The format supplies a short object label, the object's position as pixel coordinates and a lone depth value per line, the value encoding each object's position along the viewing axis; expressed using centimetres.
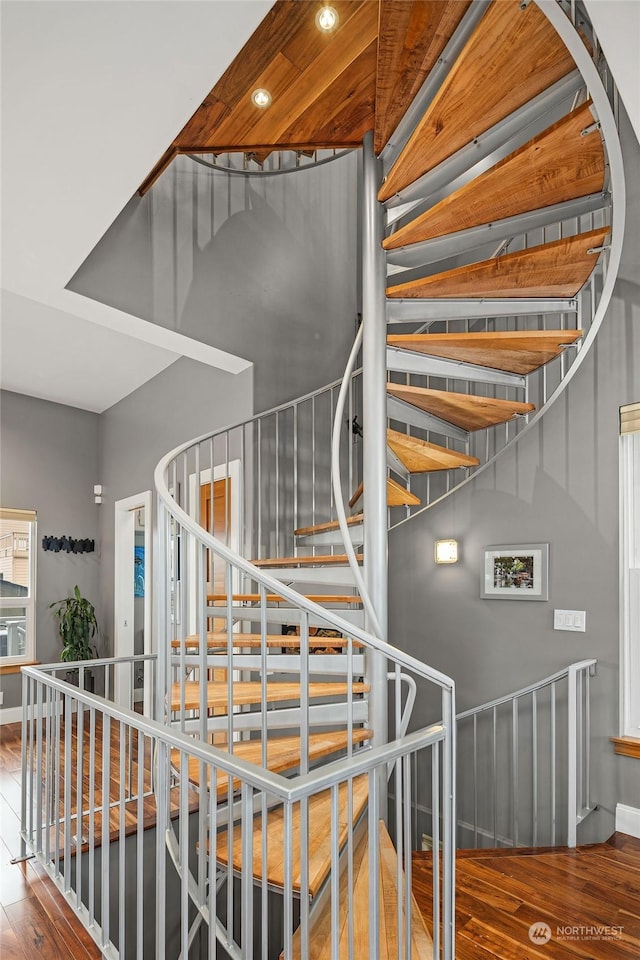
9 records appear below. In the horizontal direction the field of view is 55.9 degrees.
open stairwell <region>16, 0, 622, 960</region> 179
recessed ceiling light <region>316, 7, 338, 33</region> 258
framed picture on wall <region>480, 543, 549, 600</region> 358
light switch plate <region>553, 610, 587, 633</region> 337
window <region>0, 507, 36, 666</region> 538
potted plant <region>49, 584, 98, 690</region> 541
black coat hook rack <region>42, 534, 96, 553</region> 566
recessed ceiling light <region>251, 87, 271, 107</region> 290
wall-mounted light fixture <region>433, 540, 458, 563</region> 402
